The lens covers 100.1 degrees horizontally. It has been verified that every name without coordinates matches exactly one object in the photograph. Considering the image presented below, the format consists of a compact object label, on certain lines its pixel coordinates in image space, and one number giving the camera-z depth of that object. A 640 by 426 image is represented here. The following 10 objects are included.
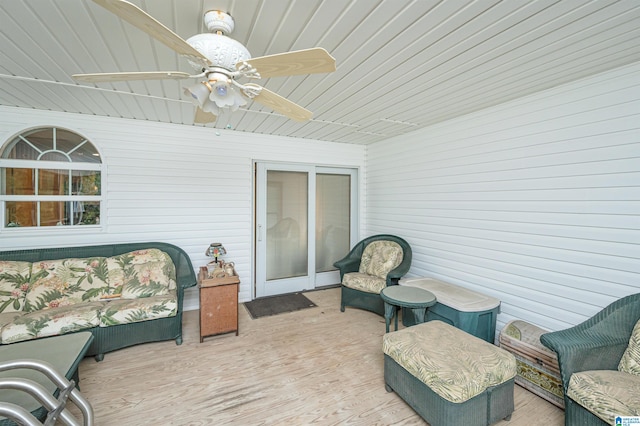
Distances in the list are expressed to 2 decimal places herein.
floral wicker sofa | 2.63
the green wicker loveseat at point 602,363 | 1.57
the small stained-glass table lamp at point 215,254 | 3.56
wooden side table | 3.12
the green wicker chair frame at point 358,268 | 3.68
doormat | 3.97
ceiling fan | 1.36
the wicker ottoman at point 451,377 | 1.77
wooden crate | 2.19
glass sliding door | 4.57
